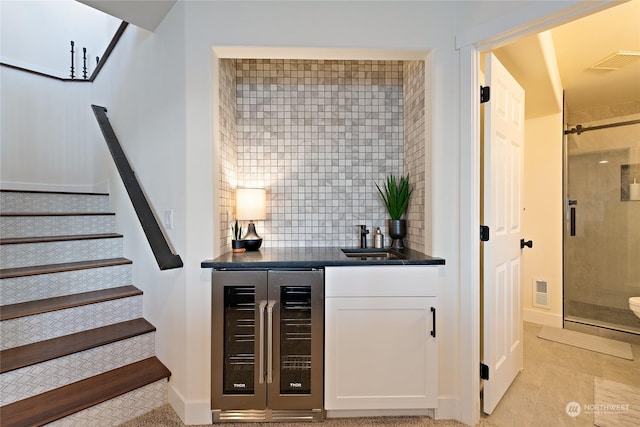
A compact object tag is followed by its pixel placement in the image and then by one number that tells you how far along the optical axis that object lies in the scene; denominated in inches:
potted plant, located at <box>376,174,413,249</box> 80.8
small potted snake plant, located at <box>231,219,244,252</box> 75.6
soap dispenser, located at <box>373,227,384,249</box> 83.7
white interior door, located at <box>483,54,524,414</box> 65.2
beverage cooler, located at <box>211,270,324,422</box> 61.9
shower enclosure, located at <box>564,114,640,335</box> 112.0
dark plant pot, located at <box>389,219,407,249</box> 81.5
